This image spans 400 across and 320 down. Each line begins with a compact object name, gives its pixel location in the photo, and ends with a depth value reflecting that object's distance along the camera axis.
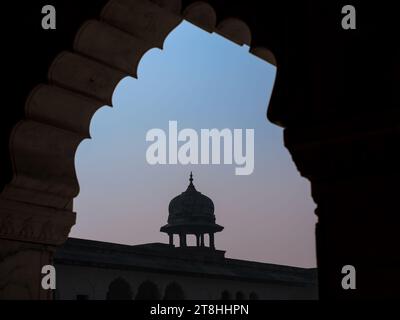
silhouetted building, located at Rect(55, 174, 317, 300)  24.84
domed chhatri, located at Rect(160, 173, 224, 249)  34.44
